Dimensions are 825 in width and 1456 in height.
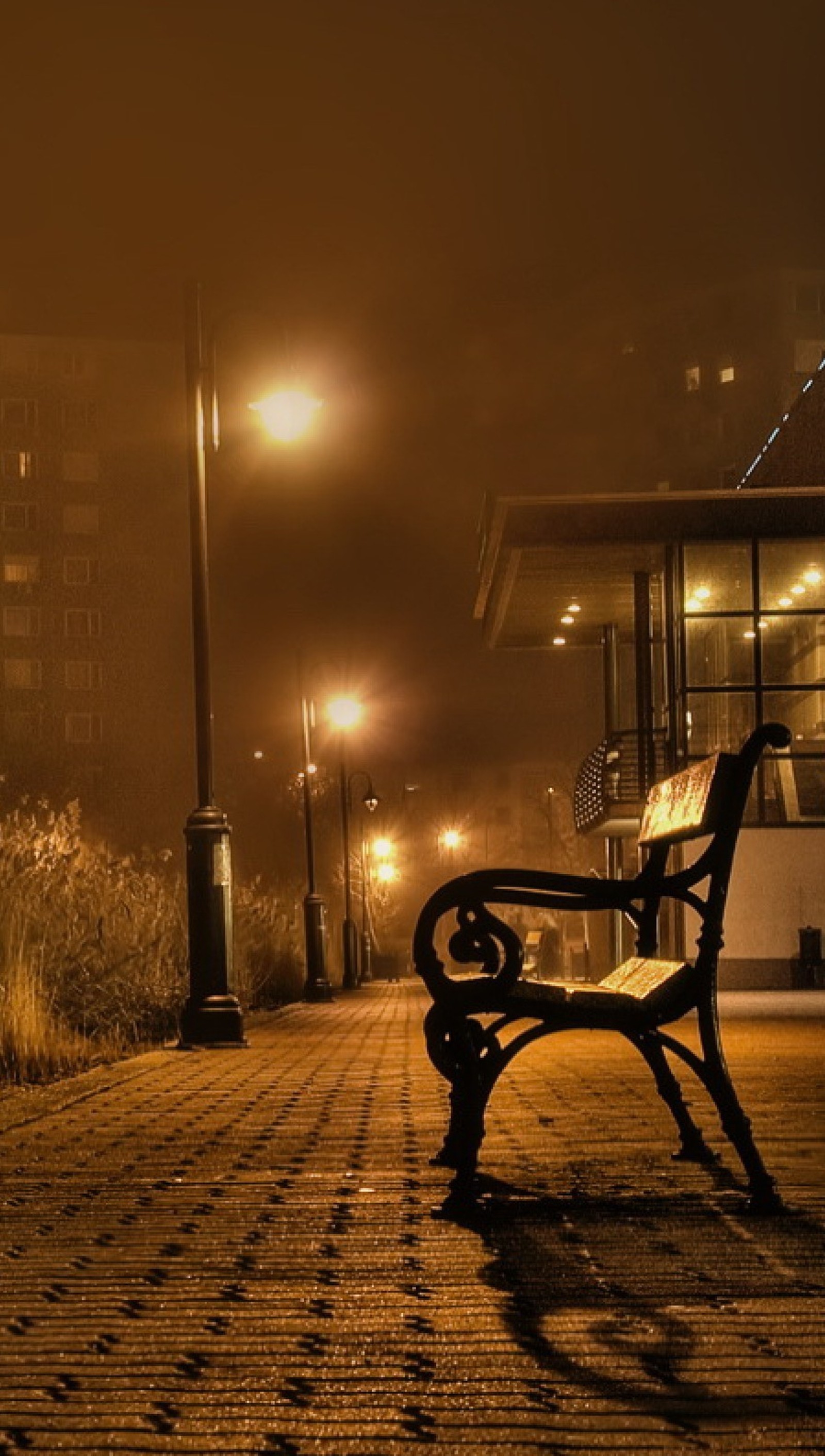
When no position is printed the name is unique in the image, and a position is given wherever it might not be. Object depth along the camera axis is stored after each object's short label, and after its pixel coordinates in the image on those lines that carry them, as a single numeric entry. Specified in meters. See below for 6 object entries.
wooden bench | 5.72
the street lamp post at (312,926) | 31.72
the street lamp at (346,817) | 41.38
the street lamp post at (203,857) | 15.30
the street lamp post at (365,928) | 47.94
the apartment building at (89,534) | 107.00
